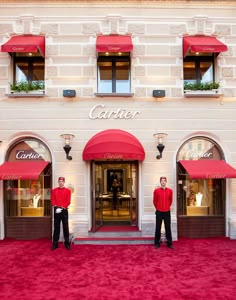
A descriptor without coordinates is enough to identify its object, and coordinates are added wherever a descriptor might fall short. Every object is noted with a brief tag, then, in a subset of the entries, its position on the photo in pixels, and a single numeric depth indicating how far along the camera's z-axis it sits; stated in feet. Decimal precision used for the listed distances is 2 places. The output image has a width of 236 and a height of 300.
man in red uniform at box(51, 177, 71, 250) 25.50
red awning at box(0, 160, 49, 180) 26.63
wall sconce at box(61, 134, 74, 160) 27.94
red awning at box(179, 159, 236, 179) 26.71
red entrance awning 26.23
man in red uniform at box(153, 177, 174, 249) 25.84
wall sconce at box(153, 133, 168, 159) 28.32
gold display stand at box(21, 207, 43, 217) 29.40
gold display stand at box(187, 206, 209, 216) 29.70
